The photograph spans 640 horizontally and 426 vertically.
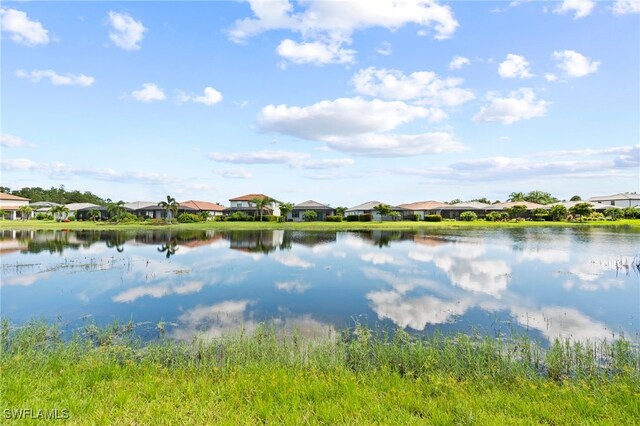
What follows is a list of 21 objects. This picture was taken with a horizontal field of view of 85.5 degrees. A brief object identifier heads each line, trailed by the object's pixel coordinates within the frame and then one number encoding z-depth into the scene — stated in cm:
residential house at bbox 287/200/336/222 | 7662
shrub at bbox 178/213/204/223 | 6588
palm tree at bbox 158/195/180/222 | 6400
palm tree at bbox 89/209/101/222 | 7118
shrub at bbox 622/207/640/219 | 6694
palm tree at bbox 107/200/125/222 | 6431
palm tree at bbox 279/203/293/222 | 7175
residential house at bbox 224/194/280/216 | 7669
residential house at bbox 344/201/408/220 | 8038
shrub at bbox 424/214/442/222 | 7024
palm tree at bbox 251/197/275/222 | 6769
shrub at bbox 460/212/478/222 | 7175
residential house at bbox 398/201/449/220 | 7944
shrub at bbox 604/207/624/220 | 6850
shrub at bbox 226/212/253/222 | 6938
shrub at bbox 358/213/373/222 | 7379
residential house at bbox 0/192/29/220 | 7700
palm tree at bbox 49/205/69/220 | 7127
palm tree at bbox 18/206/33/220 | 7662
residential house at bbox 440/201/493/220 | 7904
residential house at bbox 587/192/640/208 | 8725
